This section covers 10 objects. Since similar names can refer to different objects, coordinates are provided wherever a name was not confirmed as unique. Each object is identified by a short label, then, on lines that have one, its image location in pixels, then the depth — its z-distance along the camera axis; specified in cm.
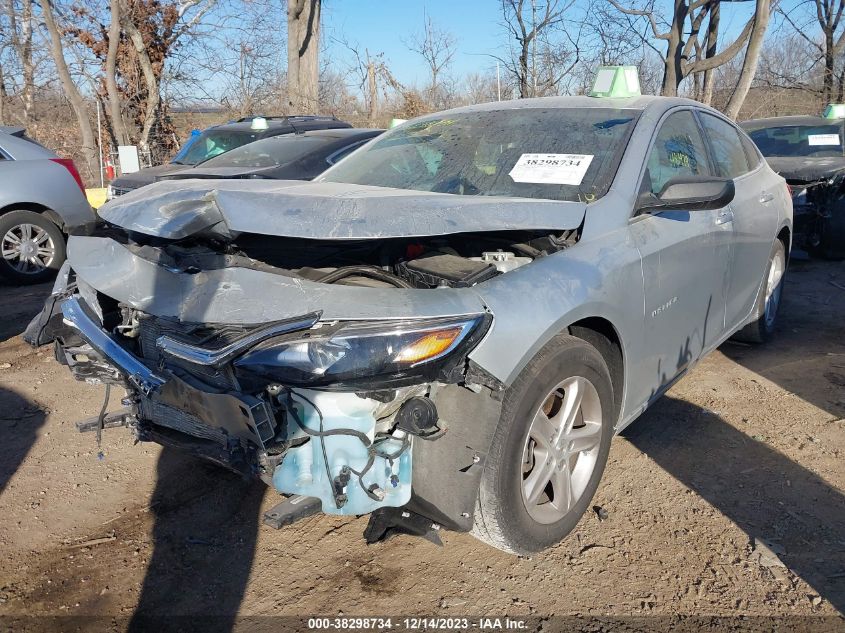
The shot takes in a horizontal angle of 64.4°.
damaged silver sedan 208
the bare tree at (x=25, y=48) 1384
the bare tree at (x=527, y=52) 1588
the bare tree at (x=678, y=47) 1170
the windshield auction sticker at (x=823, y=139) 795
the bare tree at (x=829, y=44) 1766
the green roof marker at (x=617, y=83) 373
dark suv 938
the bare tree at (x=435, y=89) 1955
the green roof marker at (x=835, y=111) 820
